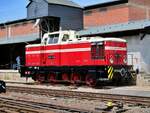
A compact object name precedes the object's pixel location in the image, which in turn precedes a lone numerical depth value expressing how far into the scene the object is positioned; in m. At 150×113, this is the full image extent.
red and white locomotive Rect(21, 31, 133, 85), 25.39
